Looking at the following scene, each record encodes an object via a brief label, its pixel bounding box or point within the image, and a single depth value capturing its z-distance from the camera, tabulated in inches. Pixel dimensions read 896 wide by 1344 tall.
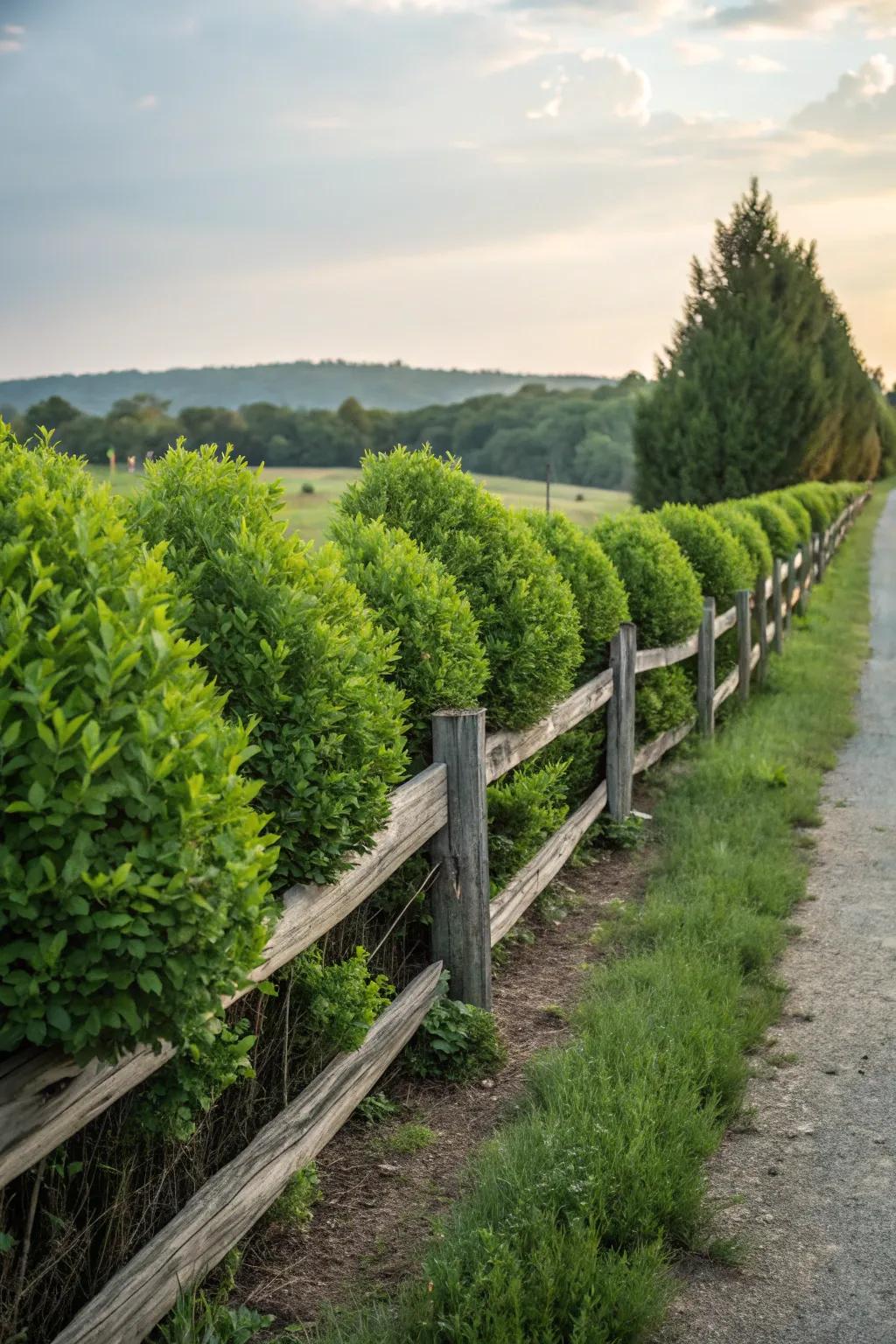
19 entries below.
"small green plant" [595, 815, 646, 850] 298.8
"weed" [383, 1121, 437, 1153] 158.1
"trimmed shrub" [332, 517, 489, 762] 187.9
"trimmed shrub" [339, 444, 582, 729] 222.5
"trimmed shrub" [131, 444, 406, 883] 134.6
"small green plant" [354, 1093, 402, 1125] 165.3
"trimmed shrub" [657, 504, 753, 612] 434.3
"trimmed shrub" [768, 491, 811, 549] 807.7
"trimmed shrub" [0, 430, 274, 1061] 89.0
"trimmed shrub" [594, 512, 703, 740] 341.4
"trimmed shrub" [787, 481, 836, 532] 983.6
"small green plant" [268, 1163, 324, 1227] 137.6
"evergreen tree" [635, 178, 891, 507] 1273.4
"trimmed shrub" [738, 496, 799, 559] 644.1
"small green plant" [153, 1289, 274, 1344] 111.3
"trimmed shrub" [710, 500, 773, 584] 513.3
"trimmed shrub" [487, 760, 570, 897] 220.5
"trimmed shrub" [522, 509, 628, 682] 284.0
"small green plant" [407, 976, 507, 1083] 178.2
